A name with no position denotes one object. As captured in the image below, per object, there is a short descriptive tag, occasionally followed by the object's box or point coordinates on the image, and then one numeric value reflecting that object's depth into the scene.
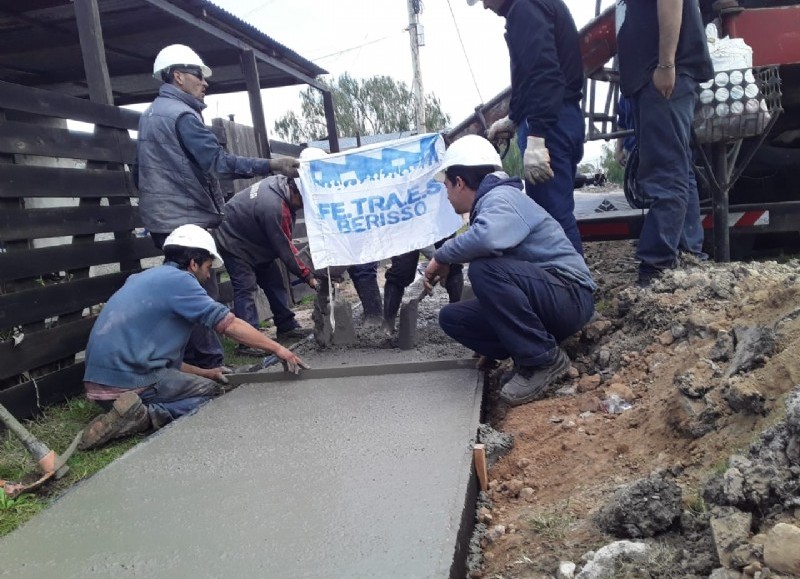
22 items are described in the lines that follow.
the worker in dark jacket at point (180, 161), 4.37
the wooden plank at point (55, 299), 3.65
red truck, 4.25
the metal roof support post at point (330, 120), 9.86
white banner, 4.42
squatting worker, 3.16
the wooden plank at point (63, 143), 3.77
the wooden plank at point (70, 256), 3.72
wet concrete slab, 1.94
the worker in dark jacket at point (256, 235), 4.79
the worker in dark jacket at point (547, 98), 3.81
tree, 36.25
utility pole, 21.05
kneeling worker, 3.47
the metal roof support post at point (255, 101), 7.55
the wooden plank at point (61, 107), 3.80
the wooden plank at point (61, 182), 3.74
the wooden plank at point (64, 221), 3.75
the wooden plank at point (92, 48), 4.86
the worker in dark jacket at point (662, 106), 3.69
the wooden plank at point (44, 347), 3.65
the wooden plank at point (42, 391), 3.65
